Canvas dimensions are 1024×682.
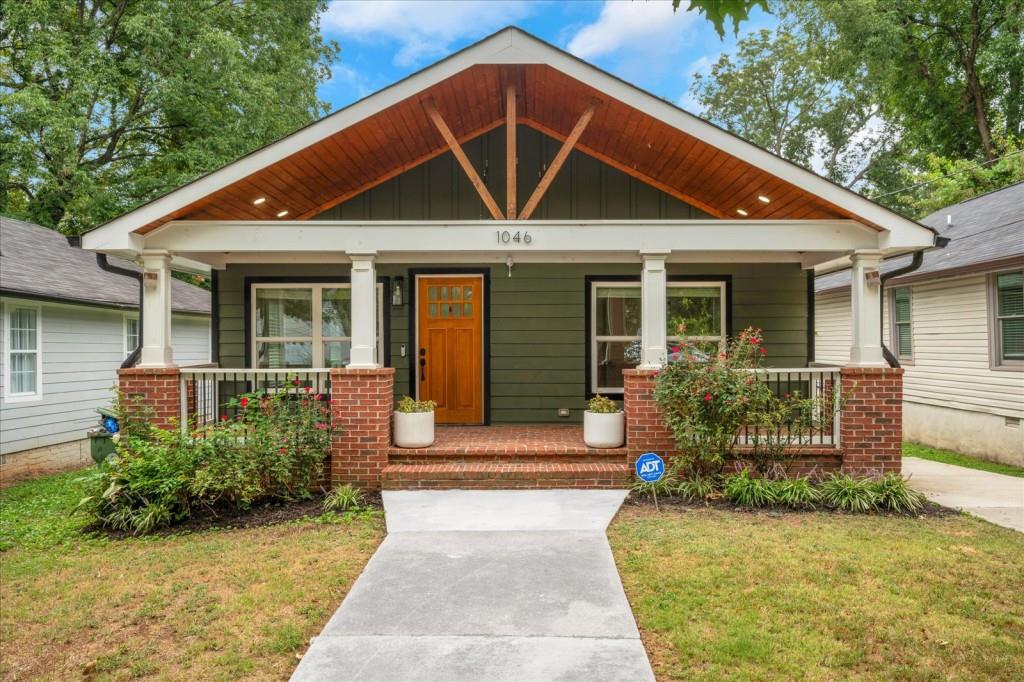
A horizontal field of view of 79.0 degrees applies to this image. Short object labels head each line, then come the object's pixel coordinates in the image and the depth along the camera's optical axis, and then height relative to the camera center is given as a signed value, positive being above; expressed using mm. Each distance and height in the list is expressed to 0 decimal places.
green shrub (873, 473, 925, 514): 5738 -1459
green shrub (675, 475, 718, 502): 6000 -1432
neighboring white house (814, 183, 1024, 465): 8812 +150
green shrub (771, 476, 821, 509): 5809 -1438
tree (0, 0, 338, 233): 13516 +5864
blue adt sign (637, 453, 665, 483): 5789 -1177
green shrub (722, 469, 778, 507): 5832 -1422
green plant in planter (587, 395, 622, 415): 6805 -698
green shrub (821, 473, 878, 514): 5742 -1446
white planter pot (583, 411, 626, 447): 6734 -948
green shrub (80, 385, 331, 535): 5555 -1118
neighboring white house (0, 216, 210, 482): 8789 +42
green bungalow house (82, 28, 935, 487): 6188 +966
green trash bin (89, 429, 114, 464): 7723 -1247
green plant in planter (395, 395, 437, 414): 6807 -691
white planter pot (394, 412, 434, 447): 6711 -933
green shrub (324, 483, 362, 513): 5823 -1488
